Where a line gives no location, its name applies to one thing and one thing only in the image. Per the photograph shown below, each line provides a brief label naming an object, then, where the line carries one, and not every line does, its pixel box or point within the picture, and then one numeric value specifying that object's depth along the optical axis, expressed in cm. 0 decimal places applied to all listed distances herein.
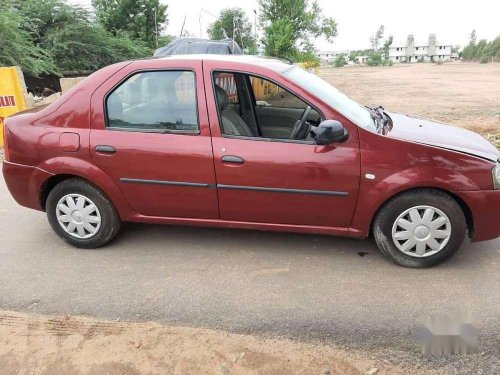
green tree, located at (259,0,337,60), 2600
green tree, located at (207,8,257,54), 4666
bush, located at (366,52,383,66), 10981
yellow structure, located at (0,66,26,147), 862
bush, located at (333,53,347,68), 11455
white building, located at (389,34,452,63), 13688
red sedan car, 339
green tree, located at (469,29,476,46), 13355
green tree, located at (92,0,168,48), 2800
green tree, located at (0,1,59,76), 1312
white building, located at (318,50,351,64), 14981
